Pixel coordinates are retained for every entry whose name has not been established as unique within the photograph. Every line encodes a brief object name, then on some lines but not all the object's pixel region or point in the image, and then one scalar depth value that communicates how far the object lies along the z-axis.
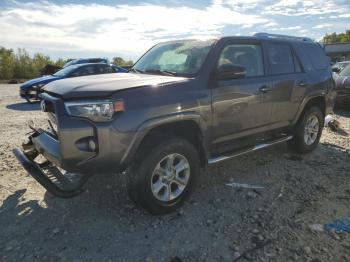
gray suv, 3.20
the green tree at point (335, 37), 82.19
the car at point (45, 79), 12.45
